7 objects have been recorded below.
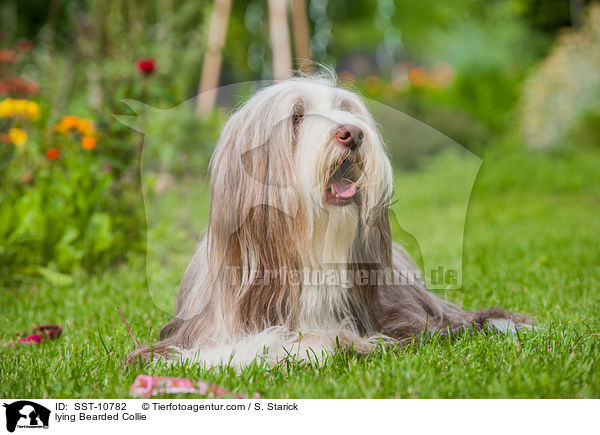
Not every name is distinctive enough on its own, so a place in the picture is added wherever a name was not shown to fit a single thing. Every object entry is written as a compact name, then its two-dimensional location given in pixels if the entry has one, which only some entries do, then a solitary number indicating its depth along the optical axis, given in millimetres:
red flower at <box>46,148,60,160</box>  4938
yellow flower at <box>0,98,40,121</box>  5090
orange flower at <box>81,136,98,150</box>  4961
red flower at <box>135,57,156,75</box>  4621
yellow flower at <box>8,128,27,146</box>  4957
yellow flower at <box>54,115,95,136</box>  5102
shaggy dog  2592
